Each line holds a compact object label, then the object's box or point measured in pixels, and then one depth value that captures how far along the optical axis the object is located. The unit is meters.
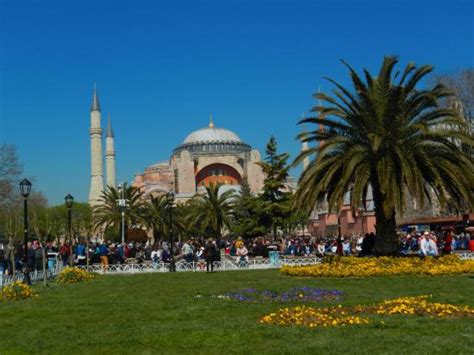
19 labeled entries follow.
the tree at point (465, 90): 33.50
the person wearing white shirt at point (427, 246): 19.09
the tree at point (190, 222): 49.69
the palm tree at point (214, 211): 47.53
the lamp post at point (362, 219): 54.52
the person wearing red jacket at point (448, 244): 21.00
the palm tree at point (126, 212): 51.25
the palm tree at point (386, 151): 16.80
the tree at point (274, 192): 42.94
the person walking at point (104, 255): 24.30
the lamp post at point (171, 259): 23.62
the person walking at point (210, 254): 22.22
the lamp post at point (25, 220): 17.34
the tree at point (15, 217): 34.44
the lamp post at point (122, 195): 40.03
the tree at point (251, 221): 43.56
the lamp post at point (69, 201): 21.91
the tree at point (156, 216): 51.50
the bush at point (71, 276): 18.11
